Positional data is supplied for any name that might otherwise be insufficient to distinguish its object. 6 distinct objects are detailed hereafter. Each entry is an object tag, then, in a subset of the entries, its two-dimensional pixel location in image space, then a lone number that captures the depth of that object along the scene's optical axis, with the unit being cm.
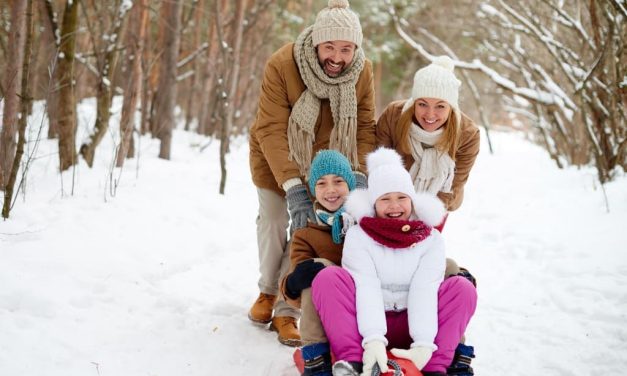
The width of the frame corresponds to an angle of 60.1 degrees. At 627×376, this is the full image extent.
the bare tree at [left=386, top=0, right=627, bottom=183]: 570
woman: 292
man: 288
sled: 215
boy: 250
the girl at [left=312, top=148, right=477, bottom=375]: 227
